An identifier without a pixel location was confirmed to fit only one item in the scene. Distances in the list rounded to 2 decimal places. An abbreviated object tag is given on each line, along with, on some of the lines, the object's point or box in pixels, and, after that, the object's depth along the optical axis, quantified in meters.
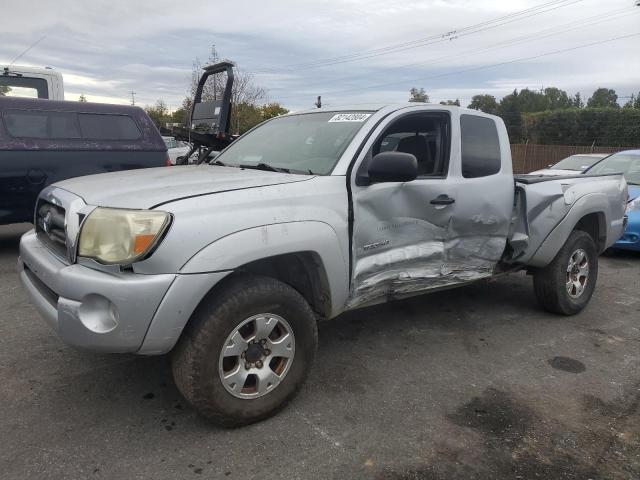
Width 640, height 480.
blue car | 7.34
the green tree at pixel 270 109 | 31.72
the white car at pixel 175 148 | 16.20
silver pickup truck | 2.54
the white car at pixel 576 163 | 11.07
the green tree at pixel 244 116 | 26.29
